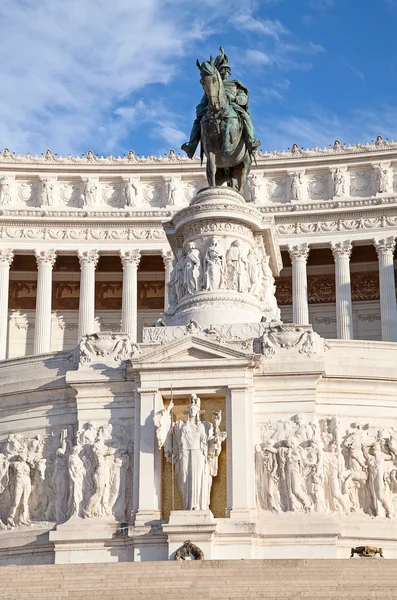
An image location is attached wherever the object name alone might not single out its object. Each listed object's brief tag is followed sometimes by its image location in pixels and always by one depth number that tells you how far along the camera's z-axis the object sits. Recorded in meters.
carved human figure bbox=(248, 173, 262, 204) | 67.69
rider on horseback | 38.53
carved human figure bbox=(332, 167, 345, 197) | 66.62
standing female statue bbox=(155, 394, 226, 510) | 28.61
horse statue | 37.66
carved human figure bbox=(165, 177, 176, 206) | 67.81
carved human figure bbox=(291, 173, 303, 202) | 67.31
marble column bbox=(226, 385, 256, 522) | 28.62
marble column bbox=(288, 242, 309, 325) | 63.34
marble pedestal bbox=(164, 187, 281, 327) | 35.31
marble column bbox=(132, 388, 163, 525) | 28.84
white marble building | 28.67
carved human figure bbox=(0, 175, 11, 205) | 67.69
